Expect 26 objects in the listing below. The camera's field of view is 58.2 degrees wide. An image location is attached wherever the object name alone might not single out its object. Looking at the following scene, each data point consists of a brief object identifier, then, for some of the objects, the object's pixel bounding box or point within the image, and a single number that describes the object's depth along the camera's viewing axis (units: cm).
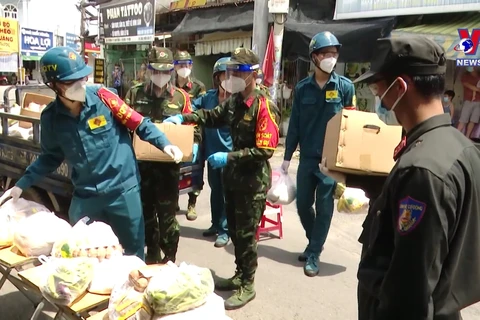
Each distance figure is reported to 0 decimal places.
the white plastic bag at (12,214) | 278
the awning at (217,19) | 1031
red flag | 854
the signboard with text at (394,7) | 708
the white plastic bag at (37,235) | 256
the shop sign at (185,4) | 1204
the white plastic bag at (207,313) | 179
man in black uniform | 123
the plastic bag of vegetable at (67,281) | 206
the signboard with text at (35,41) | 2183
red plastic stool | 485
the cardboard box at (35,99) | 518
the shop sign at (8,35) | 1611
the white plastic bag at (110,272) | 221
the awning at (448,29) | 681
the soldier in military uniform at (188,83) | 514
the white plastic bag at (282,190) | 379
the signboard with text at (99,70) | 1483
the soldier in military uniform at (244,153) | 295
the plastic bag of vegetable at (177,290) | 177
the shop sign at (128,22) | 1455
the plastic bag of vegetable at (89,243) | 237
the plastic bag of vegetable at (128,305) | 183
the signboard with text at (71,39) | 2867
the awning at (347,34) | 780
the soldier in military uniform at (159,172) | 349
